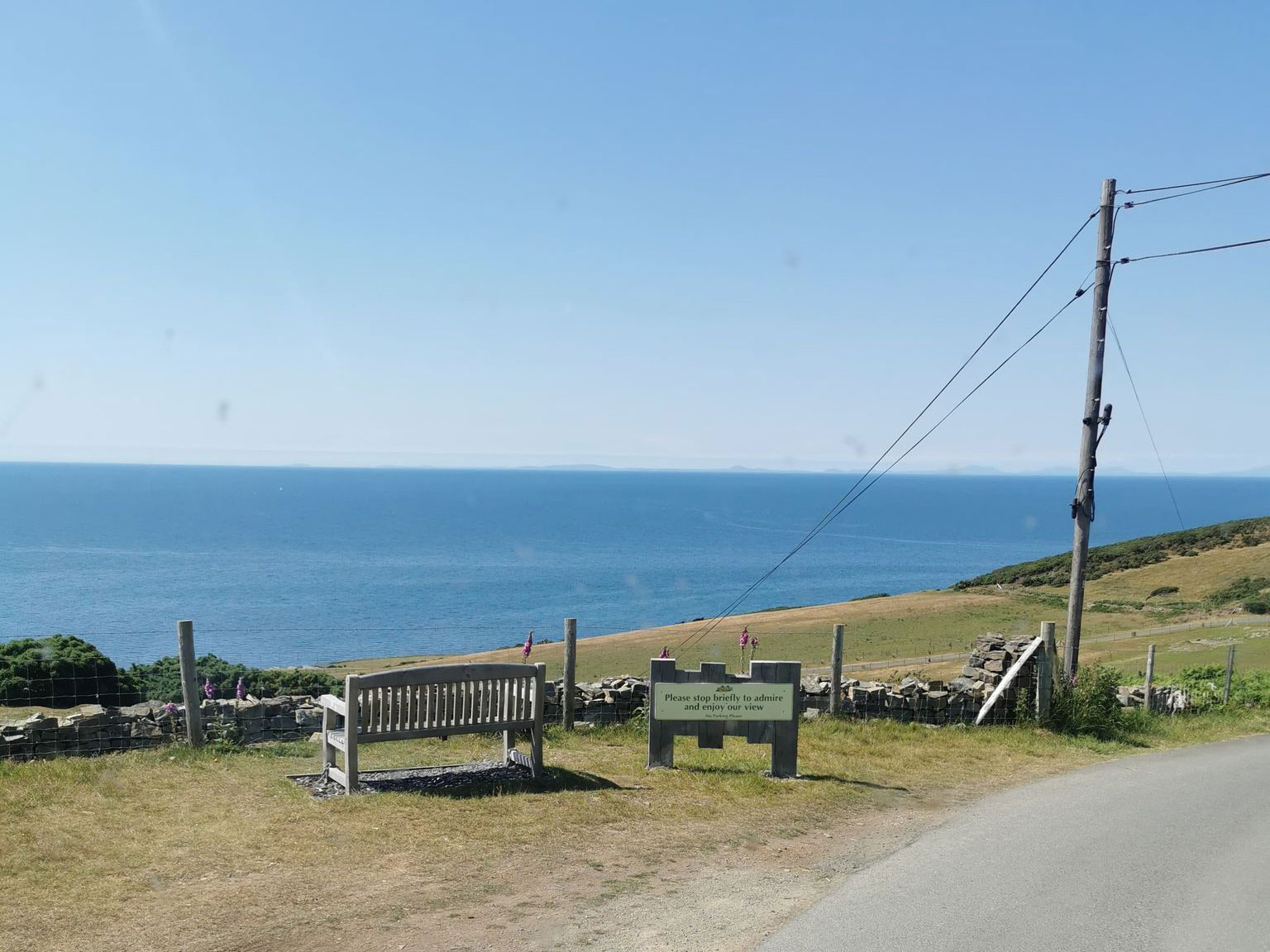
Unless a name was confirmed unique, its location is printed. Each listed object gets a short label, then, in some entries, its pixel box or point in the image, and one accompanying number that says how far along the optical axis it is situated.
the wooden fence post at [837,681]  13.77
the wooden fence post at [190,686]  10.63
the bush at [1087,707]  14.15
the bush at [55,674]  20.28
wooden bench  9.12
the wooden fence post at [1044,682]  14.37
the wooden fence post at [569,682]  12.63
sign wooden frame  10.58
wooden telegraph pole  15.32
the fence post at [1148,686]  17.03
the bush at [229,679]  24.47
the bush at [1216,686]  18.16
